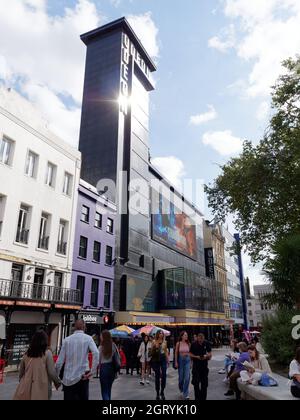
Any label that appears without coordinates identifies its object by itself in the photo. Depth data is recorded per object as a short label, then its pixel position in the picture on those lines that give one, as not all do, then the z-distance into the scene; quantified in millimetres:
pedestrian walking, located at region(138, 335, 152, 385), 12953
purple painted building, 24891
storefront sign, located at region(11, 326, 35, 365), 17531
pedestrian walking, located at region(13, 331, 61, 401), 4715
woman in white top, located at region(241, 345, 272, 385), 7280
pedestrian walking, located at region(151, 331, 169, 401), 8891
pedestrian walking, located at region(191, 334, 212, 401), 8039
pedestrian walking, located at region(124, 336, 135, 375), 16625
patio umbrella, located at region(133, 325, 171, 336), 18683
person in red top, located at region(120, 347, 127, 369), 16414
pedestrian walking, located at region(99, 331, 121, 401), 6883
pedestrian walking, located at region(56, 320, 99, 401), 5266
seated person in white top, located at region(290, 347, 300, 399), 5867
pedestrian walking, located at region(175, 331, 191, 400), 8648
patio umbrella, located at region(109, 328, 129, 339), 18141
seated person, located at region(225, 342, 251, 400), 8602
